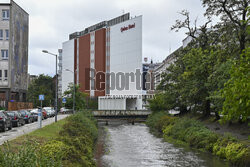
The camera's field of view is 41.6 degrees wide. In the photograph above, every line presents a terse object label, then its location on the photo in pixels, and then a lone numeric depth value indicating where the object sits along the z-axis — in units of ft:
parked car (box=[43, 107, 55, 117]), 190.64
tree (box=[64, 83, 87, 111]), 191.79
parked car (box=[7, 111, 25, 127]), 106.11
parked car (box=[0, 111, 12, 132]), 86.02
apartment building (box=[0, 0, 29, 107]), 188.24
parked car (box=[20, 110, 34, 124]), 128.20
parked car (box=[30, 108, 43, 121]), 149.65
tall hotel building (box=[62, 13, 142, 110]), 270.46
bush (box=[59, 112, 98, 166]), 42.83
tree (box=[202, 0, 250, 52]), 89.52
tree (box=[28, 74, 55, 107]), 301.02
